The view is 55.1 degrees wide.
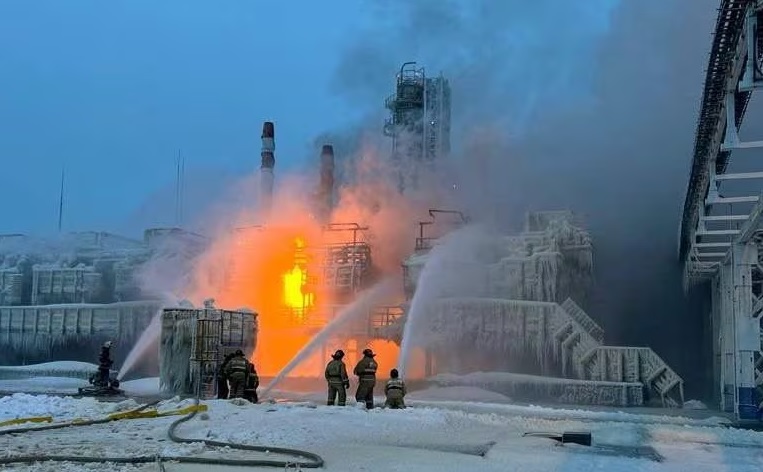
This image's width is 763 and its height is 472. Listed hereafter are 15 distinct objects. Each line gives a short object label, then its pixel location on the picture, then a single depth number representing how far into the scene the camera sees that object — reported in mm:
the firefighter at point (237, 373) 20250
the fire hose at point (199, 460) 10333
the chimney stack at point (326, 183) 57812
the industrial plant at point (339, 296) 29625
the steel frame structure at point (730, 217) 14502
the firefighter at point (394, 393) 19031
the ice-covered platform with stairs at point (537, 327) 29719
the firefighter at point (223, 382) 20717
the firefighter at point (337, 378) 19953
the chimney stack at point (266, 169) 59597
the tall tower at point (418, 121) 60125
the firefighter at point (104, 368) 24281
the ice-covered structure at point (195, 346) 23141
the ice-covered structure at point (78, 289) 44750
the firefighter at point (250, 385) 20469
